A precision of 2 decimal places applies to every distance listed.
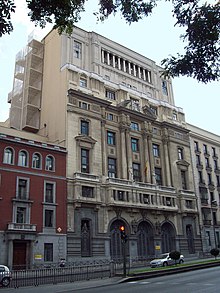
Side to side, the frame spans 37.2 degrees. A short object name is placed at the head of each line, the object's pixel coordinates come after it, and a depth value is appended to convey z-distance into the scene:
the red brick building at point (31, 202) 33.53
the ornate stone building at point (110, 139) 41.12
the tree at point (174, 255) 32.89
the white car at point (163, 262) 34.06
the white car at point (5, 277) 21.89
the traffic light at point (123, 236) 25.68
